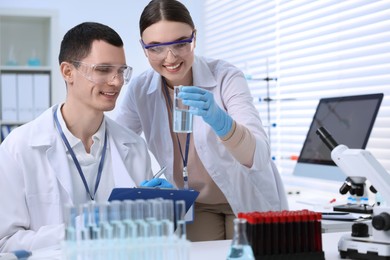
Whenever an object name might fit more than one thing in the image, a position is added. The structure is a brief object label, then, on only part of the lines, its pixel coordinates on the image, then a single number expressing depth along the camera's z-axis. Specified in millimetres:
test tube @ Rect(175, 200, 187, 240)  1317
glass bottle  1313
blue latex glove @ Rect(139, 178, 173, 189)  2047
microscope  1579
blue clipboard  1699
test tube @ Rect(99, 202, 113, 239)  1288
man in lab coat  2037
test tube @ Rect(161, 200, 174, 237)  1312
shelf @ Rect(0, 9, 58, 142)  4453
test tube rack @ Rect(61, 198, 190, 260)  1280
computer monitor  2658
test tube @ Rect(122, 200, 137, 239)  1294
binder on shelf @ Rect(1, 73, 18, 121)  4438
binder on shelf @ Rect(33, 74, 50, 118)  4520
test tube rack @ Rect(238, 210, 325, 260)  1525
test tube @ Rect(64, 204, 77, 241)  1278
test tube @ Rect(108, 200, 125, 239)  1290
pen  2182
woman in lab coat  2225
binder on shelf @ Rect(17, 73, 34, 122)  4484
